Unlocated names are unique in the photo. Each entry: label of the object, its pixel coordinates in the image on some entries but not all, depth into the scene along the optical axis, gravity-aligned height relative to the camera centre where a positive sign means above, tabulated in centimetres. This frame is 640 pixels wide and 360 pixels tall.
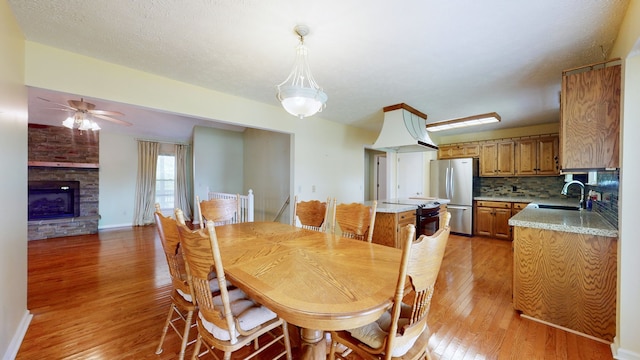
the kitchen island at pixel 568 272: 181 -74
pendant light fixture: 169 +58
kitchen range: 340 -52
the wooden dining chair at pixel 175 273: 144 -62
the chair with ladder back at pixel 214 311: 109 -67
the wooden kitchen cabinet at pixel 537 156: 446 +47
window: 686 -8
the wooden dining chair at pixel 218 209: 255 -33
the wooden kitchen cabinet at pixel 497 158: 489 +45
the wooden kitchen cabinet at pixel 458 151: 527 +65
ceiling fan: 357 +95
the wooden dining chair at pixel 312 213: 251 -35
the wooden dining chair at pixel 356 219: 208 -35
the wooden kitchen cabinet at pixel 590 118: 177 +47
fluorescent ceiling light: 385 +98
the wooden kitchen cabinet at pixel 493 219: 470 -76
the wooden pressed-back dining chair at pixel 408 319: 94 -61
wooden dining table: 90 -47
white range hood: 345 +72
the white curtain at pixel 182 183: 697 -13
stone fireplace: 509 -10
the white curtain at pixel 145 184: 639 -16
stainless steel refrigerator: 507 -17
